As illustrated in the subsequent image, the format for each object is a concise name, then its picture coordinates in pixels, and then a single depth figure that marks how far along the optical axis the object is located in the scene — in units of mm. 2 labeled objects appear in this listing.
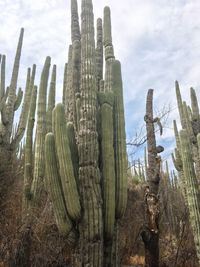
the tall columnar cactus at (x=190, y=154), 4562
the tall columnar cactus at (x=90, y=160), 2659
